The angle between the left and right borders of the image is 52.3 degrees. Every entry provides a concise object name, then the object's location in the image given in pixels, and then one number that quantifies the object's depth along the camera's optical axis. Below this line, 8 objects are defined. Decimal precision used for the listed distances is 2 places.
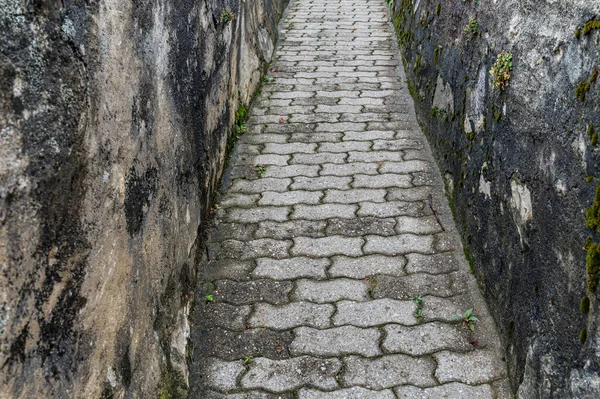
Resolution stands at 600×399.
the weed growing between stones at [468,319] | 2.91
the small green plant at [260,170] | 4.32
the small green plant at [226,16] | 4.02
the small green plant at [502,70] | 2.67
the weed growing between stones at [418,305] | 2.97
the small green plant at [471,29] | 3.28
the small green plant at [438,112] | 4.12
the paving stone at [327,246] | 3.48
